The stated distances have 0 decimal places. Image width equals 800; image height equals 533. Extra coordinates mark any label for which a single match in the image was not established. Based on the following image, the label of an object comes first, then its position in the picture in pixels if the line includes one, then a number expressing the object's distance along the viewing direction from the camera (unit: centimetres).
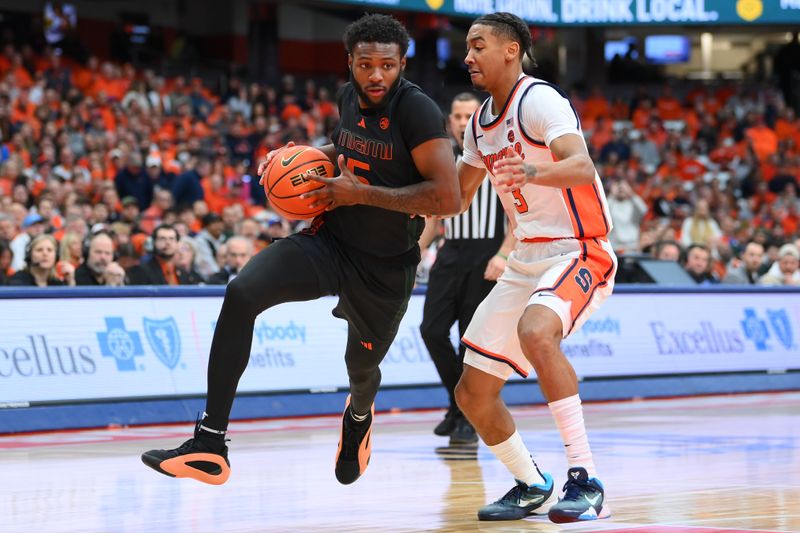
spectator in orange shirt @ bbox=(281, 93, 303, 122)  2497
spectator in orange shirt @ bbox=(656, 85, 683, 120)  3111
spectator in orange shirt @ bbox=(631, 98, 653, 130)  3052
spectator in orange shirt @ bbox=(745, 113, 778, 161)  2927
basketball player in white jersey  617
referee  971
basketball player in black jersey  609
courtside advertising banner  1086
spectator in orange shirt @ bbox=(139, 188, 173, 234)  1673
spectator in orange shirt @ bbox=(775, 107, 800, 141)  3019
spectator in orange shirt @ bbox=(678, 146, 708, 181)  2819
